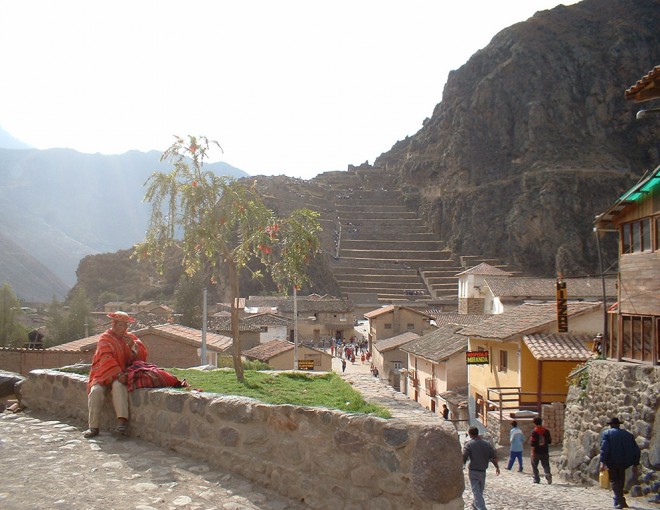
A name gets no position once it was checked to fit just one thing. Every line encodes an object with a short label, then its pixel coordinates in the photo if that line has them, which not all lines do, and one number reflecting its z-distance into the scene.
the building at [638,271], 13.54
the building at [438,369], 26.94
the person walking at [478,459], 8.96
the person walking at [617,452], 9.63
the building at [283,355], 29.92
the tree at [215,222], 11.21
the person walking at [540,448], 13.14
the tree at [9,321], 41.28
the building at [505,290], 37.47
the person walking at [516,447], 14.64
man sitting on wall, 6.00
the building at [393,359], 37.66
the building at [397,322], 44.94
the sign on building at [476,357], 22.42
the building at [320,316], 55.00
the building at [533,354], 19.20
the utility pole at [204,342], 20.59
